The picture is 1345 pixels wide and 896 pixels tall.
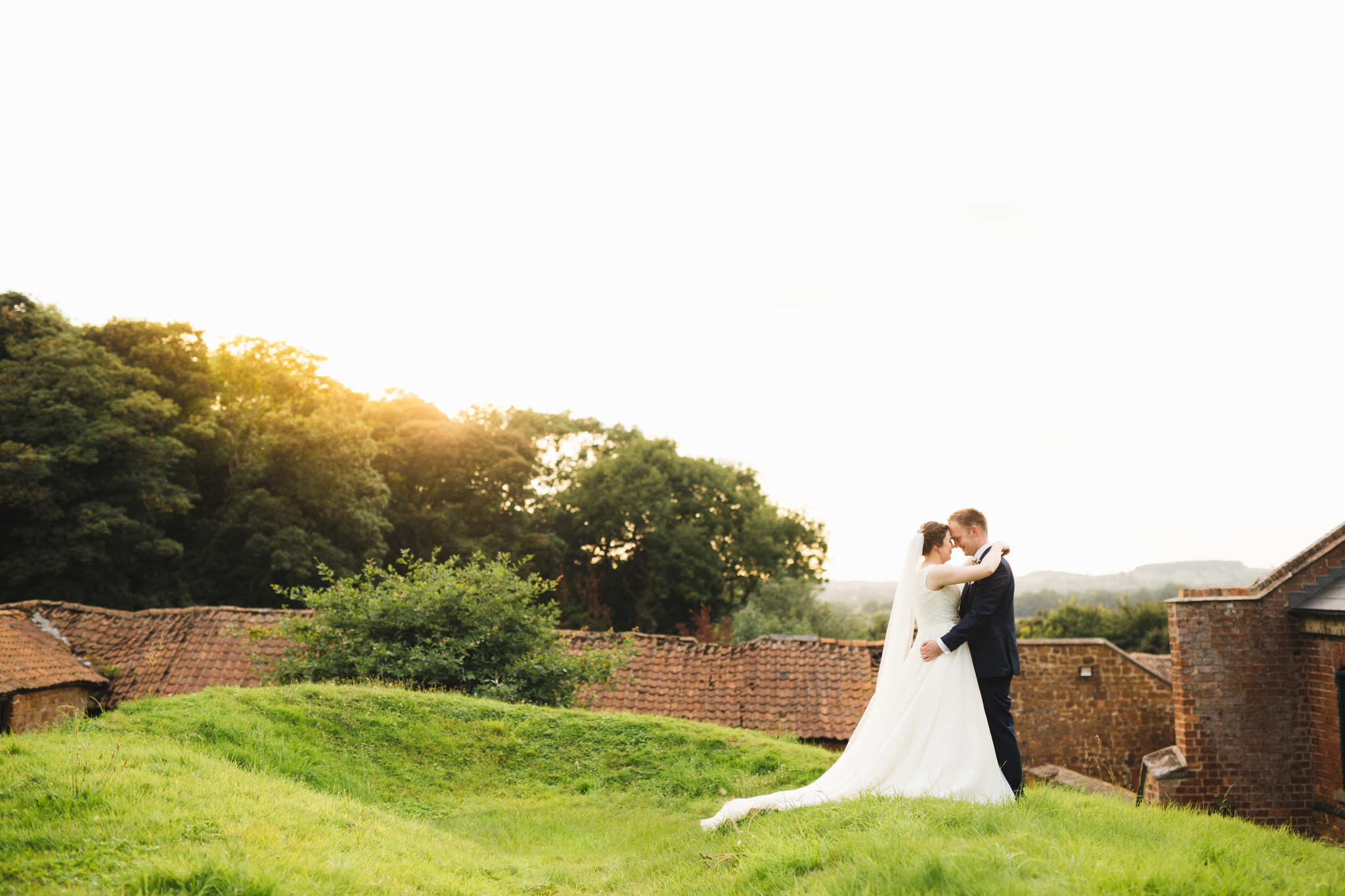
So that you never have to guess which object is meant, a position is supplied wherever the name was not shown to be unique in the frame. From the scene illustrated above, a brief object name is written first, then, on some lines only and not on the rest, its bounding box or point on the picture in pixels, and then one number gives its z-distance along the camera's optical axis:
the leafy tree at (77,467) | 23.92
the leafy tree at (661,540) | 41.25
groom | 6.04
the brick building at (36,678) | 16.47
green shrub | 13.66
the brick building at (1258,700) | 11.58
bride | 5.78
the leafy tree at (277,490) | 28.52
